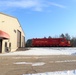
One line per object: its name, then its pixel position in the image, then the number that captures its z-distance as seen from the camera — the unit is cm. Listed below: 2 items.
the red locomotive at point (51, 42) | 3100
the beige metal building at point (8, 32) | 1567
